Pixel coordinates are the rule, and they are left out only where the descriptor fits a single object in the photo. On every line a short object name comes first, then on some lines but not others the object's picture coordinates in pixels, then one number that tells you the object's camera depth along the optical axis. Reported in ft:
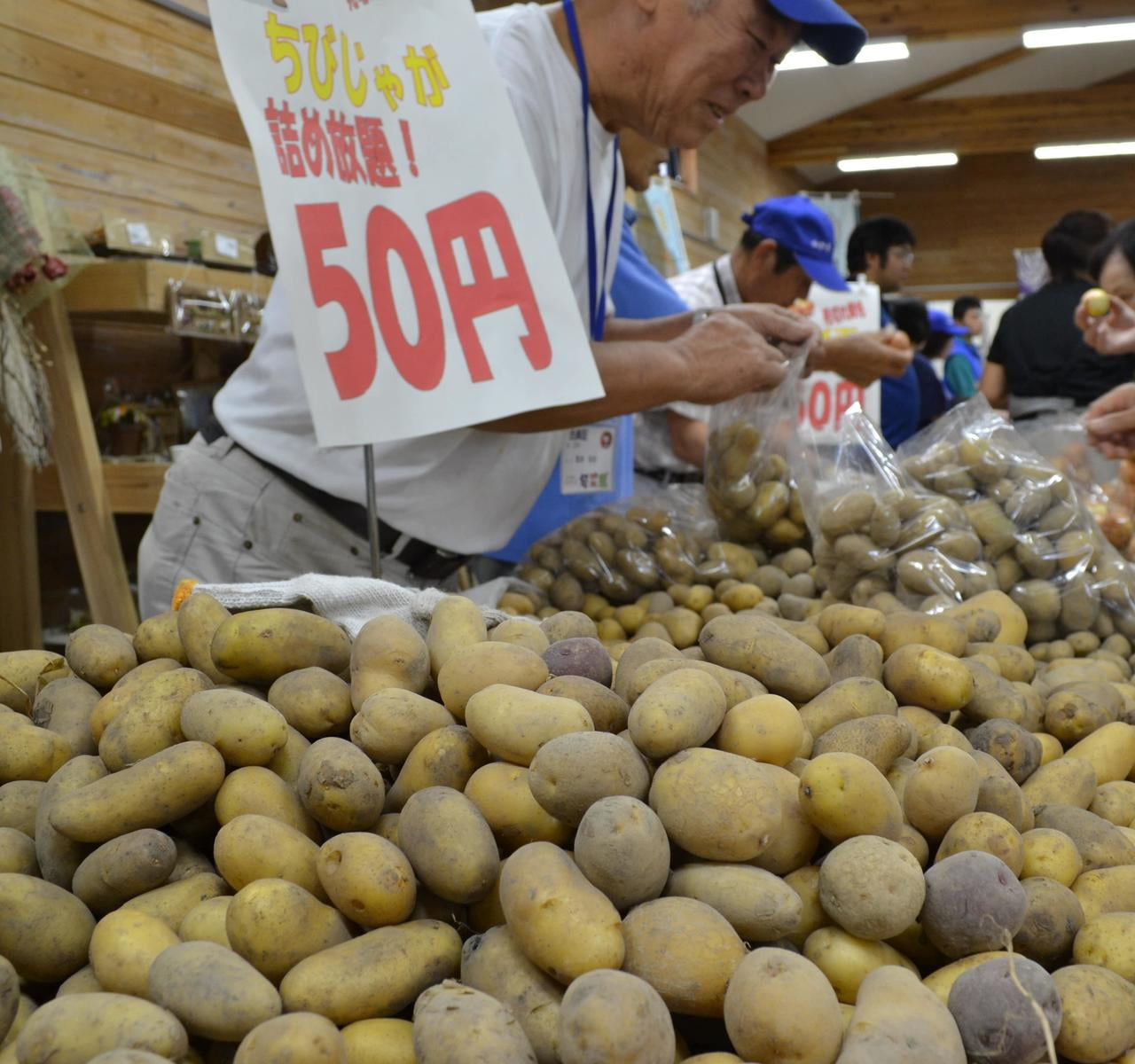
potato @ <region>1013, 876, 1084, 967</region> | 2.15
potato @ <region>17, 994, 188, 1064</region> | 1.67
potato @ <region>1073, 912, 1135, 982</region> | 2.10
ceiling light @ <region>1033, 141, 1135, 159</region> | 33.50
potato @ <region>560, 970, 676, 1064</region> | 1.62
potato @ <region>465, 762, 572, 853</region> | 2.22
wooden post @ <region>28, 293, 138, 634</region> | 7.55
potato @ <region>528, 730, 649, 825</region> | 2.08
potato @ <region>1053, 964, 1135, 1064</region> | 1.88
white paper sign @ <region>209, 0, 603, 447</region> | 4.01
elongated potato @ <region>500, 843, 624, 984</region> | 1.83
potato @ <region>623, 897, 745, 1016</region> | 1.84
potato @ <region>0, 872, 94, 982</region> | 2.01
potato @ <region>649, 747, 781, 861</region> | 2.05
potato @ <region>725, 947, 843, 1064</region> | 1.69
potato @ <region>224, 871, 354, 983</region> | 1.91
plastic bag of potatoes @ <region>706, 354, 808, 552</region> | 5.67
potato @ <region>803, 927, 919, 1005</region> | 2.00
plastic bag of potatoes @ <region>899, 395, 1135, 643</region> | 4.58
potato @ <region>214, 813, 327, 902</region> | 2.10
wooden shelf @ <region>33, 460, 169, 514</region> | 8.00
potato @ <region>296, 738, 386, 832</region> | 2.20
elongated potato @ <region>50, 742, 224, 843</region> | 2.20
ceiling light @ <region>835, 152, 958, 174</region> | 33.96
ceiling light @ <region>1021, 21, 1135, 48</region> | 23.02
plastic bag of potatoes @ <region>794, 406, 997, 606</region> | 4.55
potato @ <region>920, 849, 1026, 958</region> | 2.00
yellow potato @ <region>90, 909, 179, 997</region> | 1.88
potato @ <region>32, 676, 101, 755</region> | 2.73
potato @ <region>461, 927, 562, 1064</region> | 1.81
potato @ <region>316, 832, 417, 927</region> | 1.99
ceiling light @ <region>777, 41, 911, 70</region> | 23.81
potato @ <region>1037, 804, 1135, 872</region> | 2.49
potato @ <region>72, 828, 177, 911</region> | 2.13
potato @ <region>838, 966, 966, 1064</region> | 1.67
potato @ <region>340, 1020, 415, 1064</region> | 1.78
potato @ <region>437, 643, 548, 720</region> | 2.52
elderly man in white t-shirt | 5.12
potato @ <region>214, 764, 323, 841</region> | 2.28
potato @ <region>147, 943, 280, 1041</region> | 1.74
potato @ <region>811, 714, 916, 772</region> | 2.44
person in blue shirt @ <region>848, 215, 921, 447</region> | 15.39
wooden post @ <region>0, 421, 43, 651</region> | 7.59
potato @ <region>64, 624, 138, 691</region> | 2.96
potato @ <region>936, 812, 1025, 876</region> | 2.21
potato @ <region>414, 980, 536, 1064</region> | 1.63
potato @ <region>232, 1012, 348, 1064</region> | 1.59
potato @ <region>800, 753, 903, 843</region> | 2.12
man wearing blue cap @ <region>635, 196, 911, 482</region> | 8.43
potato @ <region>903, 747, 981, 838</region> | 2.31
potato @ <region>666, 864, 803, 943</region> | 1.98
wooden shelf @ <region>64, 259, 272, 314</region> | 7.93
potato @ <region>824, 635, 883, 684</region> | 3.02
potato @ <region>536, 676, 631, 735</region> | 2.51
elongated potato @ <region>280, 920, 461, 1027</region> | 1.84
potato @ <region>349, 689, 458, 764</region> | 2.43
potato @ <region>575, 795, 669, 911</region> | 1.93
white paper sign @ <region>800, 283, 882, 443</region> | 10.93
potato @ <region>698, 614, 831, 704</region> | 2.84
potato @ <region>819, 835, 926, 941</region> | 1.98
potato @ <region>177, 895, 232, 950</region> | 2.00
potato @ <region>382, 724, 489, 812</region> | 2.35
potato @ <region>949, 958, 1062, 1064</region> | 1.78
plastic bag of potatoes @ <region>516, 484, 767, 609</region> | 5.48
